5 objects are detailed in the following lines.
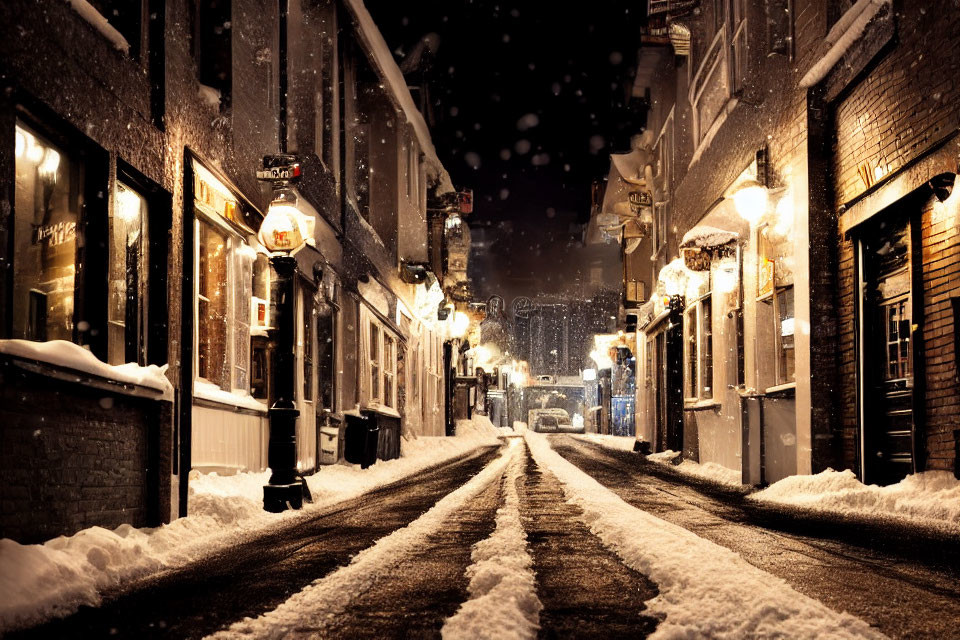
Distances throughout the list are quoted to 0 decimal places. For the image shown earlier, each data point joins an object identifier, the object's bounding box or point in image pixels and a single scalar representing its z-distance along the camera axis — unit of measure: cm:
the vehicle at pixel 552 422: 5225
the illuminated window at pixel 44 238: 604
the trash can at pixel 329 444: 1413
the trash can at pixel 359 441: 1530
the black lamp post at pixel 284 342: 860
